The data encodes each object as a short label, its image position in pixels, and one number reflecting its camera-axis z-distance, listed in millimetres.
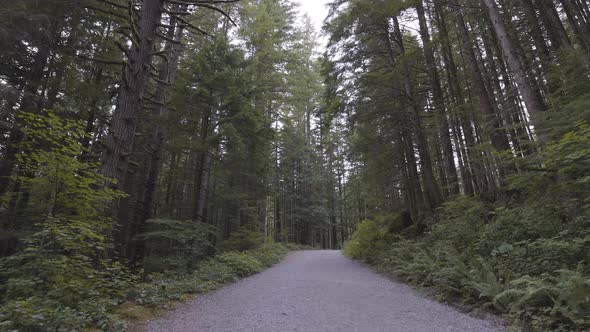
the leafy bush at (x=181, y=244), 7914
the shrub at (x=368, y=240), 11302
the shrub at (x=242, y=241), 13180
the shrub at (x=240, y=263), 8445
